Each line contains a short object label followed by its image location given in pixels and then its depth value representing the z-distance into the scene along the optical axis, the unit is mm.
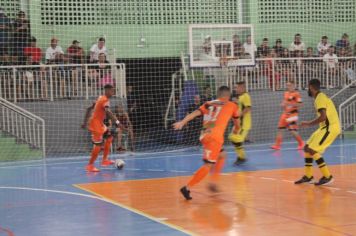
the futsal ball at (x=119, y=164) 14594
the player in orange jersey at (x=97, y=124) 14188
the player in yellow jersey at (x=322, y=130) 11055
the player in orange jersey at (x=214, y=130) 10062
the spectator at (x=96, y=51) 20391
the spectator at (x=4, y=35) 18594
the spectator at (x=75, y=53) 20219
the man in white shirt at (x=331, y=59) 22219
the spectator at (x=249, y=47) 19950
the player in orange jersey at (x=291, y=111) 17062
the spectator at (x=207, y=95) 20234
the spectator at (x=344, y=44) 23156
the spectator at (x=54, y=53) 19703
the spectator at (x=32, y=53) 19125
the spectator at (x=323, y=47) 22766
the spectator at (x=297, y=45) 22703
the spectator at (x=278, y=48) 22231
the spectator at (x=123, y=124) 19038
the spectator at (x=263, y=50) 21984
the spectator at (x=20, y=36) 18828
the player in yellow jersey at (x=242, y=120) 14683
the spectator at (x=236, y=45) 19859
